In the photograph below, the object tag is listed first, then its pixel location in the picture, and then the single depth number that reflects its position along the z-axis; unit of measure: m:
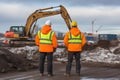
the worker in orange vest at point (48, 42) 15.92
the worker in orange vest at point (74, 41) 16.17
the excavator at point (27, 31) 45.81
